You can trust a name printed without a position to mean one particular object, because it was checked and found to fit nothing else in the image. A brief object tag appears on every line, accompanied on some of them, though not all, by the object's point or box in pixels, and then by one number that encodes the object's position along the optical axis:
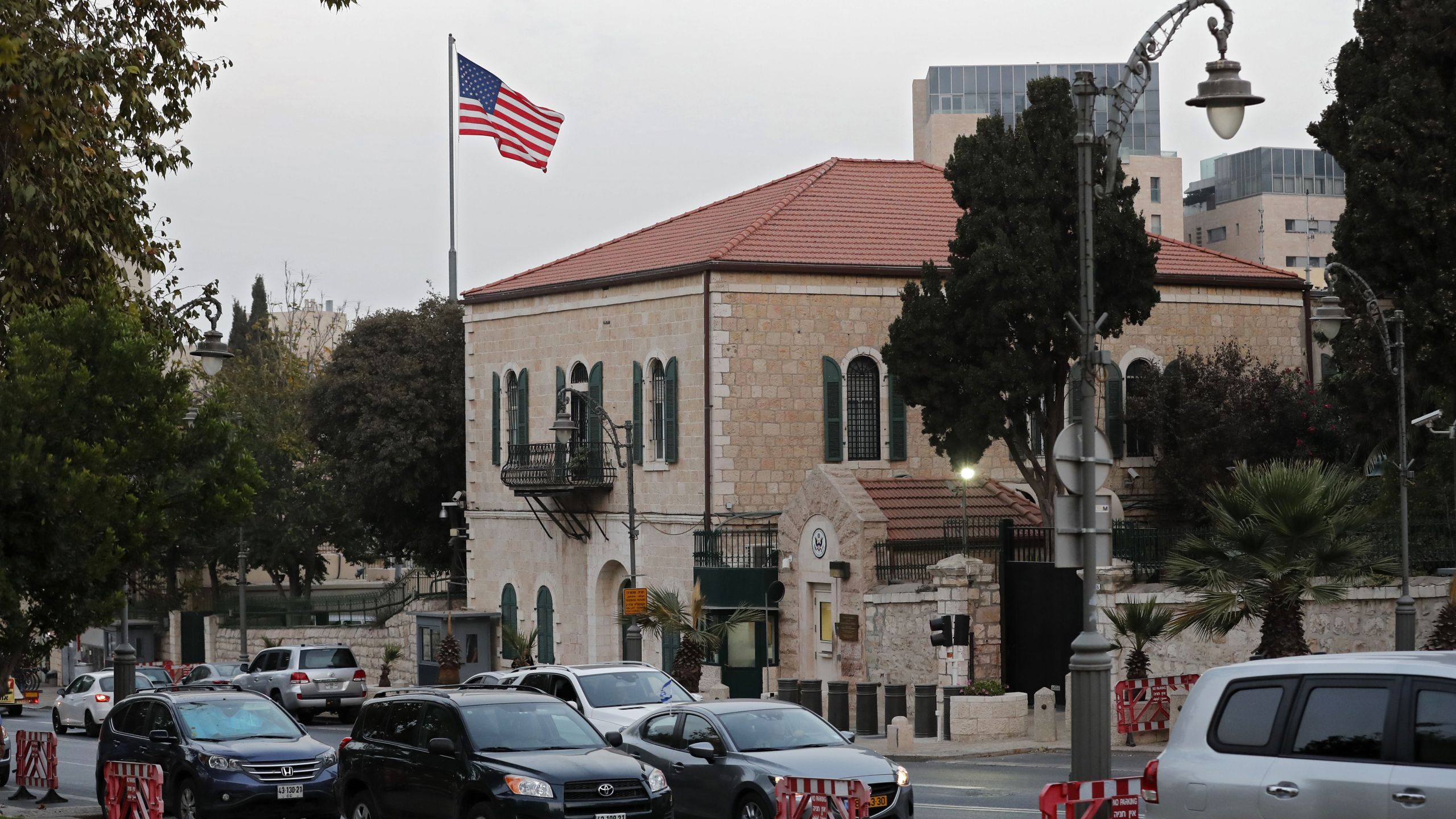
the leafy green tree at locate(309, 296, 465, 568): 49.53
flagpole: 62.25
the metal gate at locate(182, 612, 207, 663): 60.25
